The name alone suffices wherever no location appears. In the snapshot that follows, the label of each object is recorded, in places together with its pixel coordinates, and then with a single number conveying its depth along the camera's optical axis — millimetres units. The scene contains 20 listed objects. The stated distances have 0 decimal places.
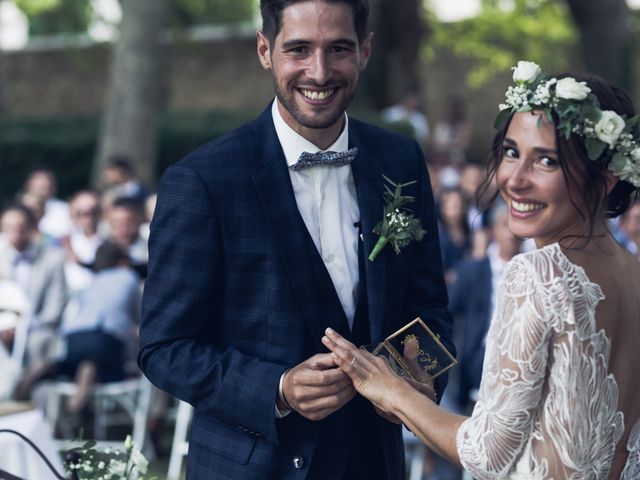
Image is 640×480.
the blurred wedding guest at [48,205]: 12766
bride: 3025
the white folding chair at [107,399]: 9406
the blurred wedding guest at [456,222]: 11055
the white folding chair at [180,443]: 8671
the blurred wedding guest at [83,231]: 11367
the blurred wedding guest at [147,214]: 11125
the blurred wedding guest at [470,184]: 11607
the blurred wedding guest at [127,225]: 10258
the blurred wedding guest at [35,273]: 9789
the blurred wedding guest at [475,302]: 8188
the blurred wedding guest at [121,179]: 13047
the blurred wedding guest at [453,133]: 20969
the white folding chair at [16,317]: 9502
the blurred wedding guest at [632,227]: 9570
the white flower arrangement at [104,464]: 3703
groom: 3600
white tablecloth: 5461
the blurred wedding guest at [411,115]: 18891
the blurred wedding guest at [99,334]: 9359
